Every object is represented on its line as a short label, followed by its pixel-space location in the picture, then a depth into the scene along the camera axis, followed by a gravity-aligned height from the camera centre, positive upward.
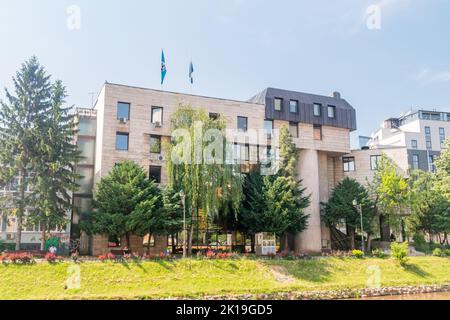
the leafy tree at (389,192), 36.84 +2.64
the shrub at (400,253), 29.20 -2.36
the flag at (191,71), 36.41 +13.48
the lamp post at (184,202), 26.03 +1.23
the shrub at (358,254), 30.84 -2.55
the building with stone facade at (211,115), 33.41 +8.16
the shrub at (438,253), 33.66 -2.71
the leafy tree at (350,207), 36.97 +1.22
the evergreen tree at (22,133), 28.70 +6.33
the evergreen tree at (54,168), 28.52 +3.83
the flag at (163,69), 35.72 +13.36
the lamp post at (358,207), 33.97 +1.19
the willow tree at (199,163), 27.95 +4.04
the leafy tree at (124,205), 26.91 +1.08
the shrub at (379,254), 31.82 -2.63
